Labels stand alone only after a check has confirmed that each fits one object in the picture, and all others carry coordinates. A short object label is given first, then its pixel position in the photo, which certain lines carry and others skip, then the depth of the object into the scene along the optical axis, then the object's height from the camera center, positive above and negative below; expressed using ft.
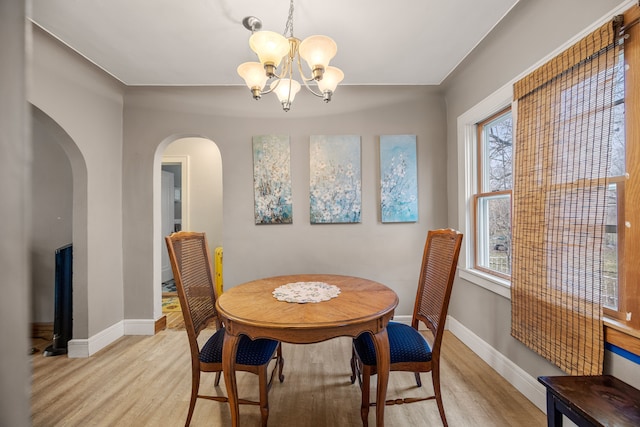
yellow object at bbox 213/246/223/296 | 12.95 -2.64
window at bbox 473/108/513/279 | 7.42 +0.45
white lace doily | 5.53 -1.68
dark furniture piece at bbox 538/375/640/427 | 3.43 -2.43
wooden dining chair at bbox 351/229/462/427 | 5.08 -2.45
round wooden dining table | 4.39 -1.73
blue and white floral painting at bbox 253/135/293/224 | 9.68 +1.25
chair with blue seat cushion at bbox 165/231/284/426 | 5.00 -2.20
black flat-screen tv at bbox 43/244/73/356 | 8.26 -2.61
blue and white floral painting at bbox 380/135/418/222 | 9.71 +0.85
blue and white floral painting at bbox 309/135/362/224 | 9.70 +1.30
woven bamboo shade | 4.47 +0.23
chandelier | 4.87 +2.76
